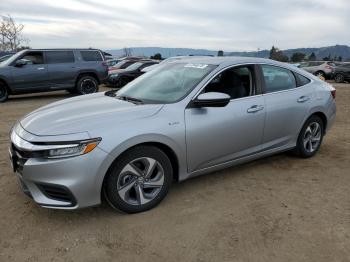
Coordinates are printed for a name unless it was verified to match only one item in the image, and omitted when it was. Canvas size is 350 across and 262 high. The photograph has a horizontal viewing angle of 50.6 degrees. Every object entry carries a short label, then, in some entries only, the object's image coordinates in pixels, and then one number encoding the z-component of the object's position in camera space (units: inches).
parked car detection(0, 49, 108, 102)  471.2
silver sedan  127.7
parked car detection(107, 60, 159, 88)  657.0
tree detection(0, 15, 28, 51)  1505.9
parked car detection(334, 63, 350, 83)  919.7
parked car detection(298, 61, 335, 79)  962.1
